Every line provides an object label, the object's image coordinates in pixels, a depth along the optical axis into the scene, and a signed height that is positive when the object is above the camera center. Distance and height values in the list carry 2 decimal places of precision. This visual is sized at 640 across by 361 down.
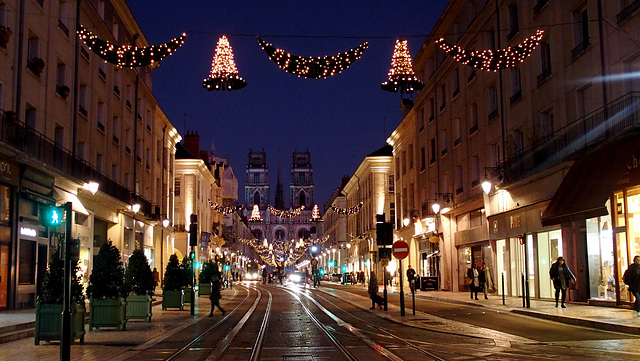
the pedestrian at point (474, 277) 32.98 -0.74
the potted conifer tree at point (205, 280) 40.66 -0.90
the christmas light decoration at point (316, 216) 90.28 +6.17
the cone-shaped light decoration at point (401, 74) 25.83 +6.92
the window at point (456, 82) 42.00 +10.47
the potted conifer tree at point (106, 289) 18.20 -0.60
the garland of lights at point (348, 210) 70.53 +5.15
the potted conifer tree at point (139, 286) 21.97 -0.67
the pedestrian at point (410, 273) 42.13 -0.66
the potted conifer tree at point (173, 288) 28.13 -0.92
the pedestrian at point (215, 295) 25.39 -1.09
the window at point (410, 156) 56.77 +8.33
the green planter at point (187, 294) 30.19 -1.24
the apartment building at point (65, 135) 23.89 +5.53
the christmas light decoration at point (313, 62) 16.67 +4.66
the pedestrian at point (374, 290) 27.58 -1.07
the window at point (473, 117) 39.14 +7.83
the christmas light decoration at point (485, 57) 18.95 +5.37
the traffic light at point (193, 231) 27.61 +1.27
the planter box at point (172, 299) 28.25 -1.34
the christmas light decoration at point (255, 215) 80.25 +6.36
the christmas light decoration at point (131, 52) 16.26 +4.84
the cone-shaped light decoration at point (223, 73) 18.73 +4.93
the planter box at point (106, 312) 18.34 -1.20
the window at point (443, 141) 45.66 +7.63
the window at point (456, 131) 42.47 +7.62
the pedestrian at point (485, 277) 32.41 -0.77
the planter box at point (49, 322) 15.28 -1.18
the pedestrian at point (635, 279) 19.16 -0.54
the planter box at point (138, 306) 21.94 -1.24
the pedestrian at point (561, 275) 24.27 -0.51
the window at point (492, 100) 35.62 +7.96
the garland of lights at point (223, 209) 66.26 +5.02
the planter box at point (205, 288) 41.12 -1.35
